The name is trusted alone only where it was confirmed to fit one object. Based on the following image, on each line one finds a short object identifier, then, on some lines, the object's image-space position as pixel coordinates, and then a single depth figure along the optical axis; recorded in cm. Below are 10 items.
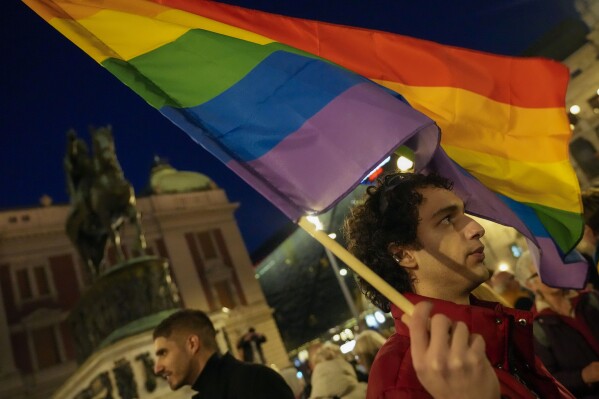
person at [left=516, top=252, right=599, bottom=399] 287
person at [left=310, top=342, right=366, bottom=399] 371
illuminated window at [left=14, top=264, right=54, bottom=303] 2439
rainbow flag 195
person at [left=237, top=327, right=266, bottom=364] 657
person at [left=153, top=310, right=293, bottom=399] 256
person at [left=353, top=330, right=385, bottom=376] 429
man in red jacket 104
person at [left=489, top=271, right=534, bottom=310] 439
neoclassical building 2297
